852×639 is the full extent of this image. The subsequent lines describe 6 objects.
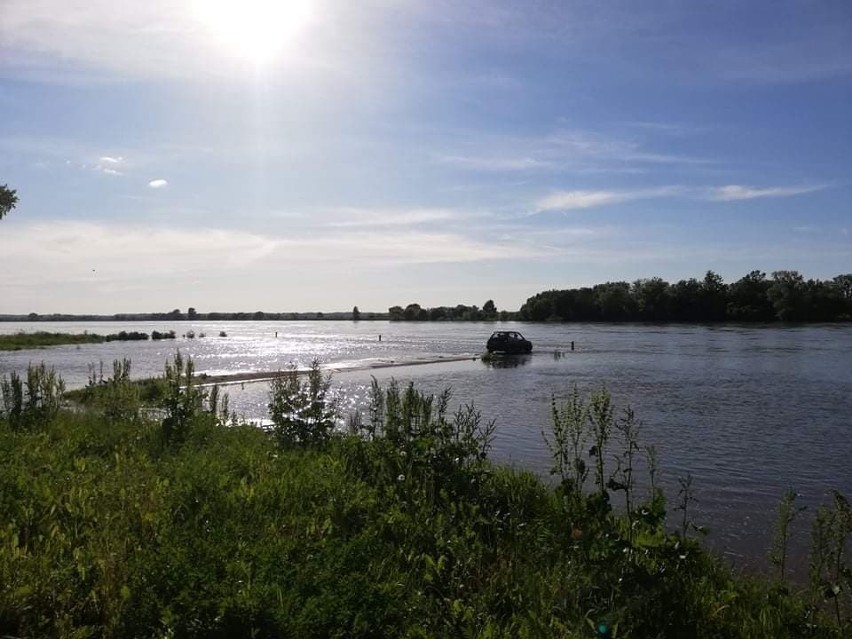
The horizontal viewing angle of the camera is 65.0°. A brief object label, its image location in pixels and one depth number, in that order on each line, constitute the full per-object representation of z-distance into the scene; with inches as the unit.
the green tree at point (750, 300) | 5551.2
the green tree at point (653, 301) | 6053.2
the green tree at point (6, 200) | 1298.2
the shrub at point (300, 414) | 418.6
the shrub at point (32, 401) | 454.0
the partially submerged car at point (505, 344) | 2162.9
